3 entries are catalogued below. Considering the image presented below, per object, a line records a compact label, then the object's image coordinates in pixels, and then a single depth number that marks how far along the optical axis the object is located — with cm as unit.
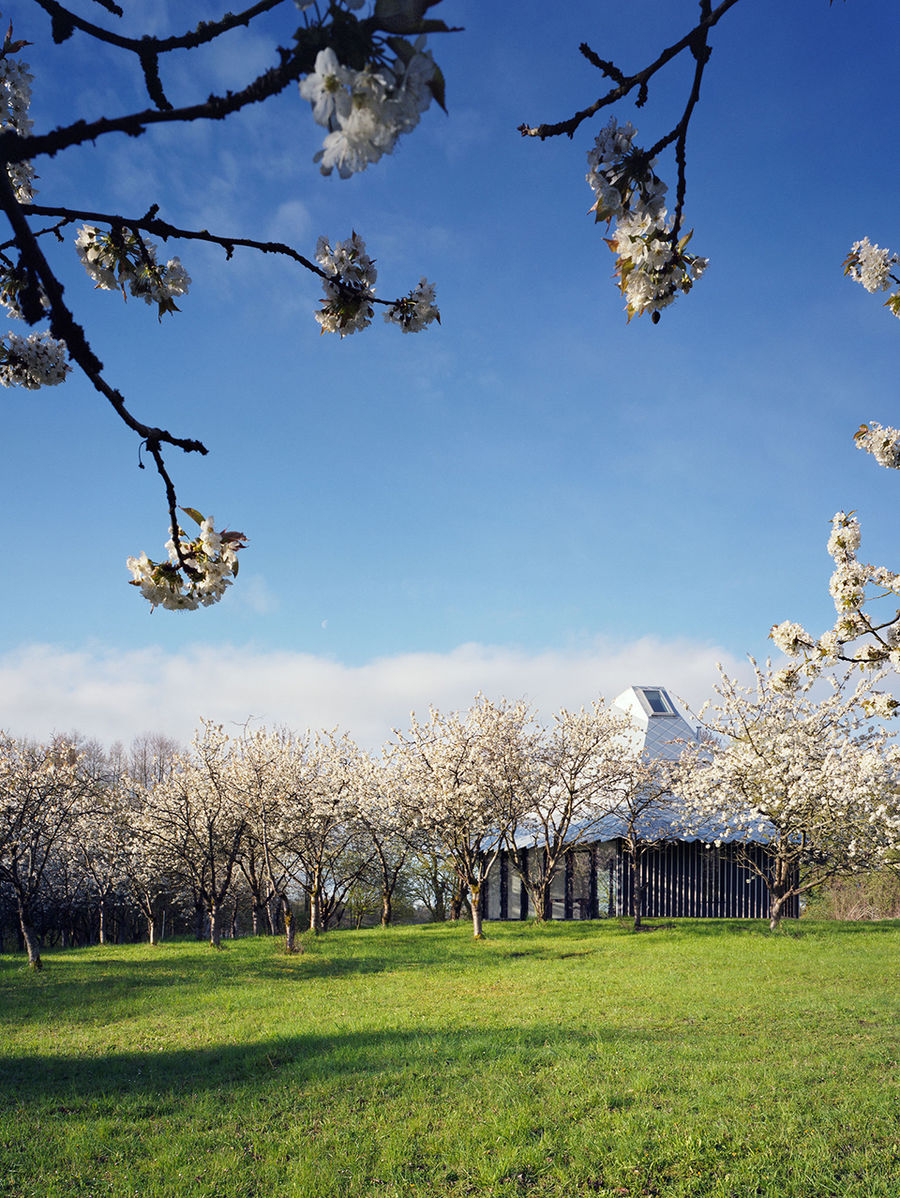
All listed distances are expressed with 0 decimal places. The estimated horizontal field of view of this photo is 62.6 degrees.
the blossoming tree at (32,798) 1554
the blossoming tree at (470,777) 1998
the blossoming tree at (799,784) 1745
